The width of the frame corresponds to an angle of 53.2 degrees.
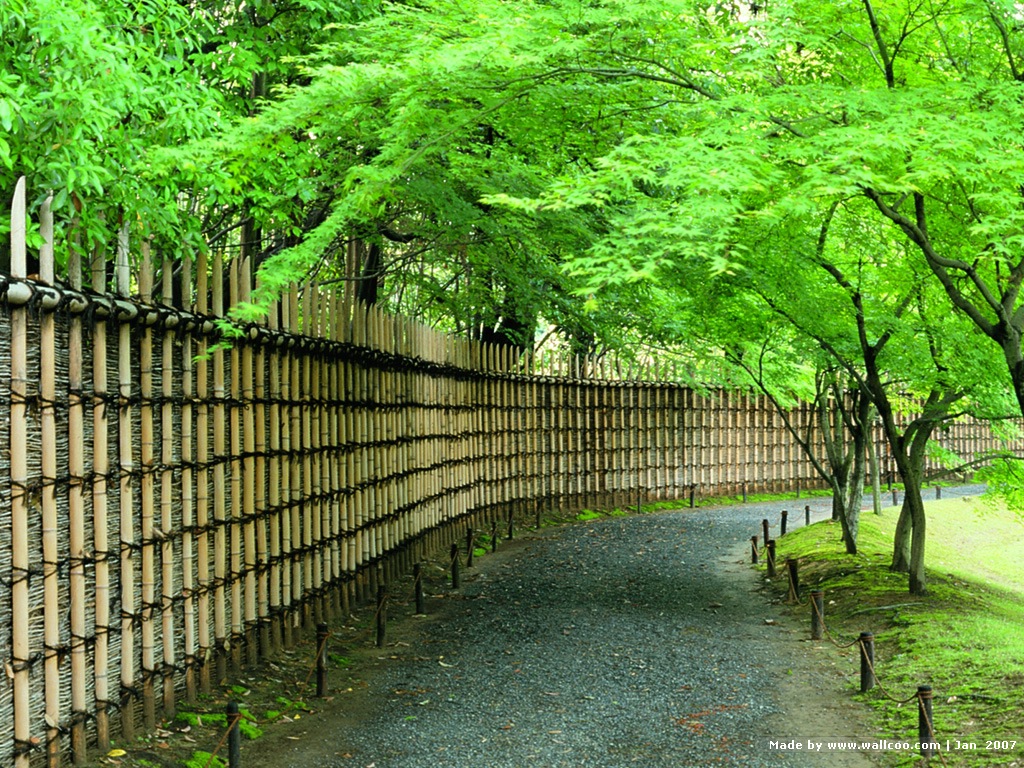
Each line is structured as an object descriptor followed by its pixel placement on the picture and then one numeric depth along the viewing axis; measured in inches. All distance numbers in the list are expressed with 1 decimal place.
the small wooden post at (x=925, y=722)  251.0
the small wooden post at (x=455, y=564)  492.1
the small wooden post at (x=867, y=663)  317.1
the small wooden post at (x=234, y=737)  231.6
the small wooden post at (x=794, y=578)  461.7
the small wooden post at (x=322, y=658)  307.7
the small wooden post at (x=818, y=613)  402.3
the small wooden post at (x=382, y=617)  375.2
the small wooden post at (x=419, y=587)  433.1
